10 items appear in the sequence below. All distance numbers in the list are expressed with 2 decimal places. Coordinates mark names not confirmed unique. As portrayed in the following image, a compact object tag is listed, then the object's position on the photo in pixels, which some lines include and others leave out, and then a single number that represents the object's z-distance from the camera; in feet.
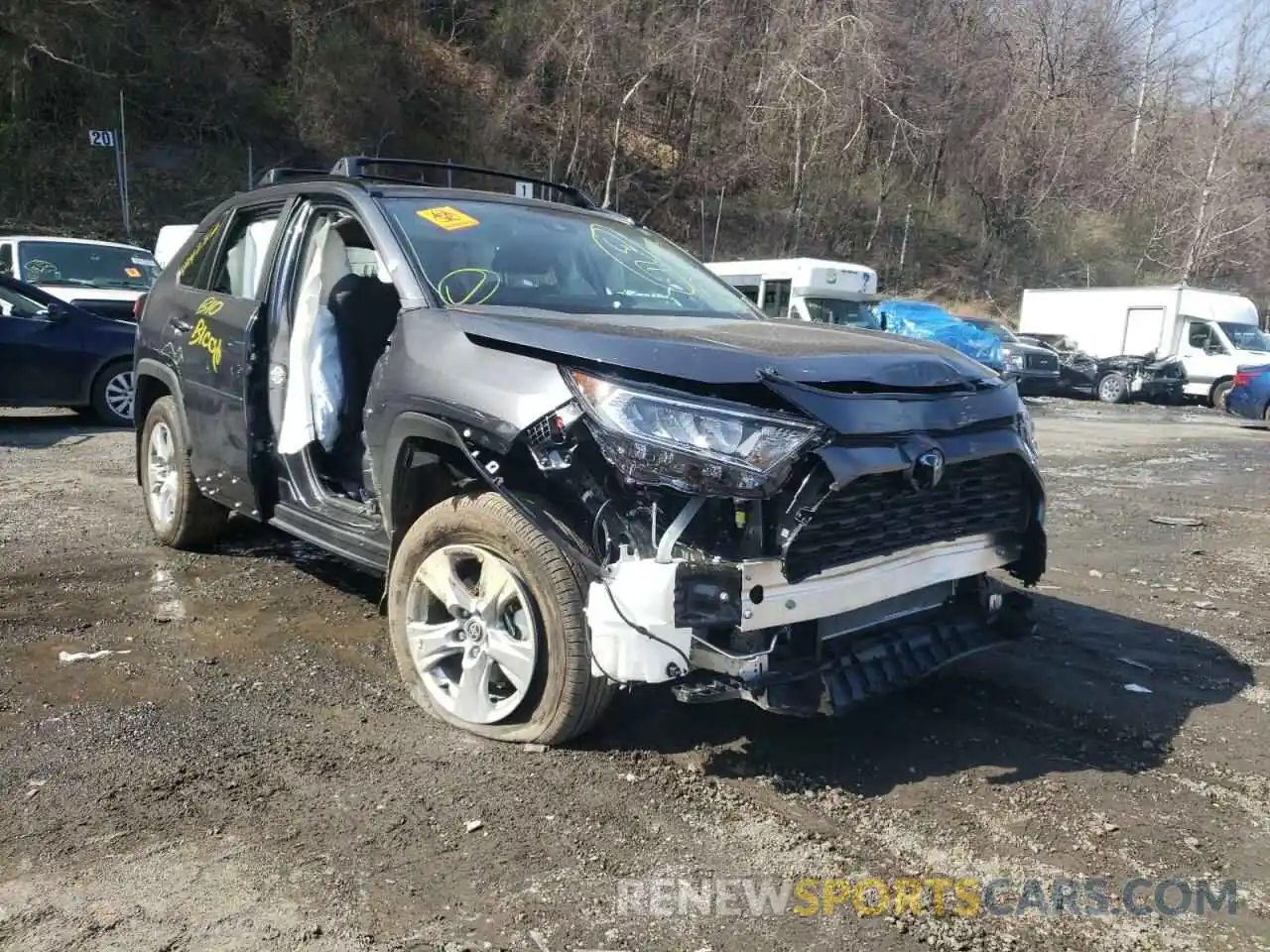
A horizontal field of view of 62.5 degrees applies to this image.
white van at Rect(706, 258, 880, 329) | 61.21
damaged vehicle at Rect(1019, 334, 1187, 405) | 74.02
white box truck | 74.23
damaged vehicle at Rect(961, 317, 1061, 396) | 71.87
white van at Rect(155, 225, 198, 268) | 61.82
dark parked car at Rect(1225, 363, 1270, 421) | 54.44
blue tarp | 66.28
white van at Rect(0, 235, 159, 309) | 40.78
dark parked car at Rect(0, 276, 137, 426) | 31.37
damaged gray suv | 9.65
